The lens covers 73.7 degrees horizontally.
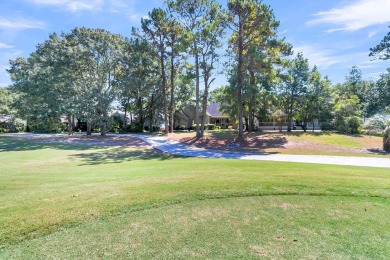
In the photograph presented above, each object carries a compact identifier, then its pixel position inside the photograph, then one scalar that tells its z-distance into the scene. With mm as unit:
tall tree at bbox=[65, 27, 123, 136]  33406
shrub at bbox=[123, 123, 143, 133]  43350
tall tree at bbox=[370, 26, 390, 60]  17016
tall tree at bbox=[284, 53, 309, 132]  33250
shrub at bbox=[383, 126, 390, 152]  19445
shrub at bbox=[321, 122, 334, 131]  36075
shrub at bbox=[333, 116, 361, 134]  31014
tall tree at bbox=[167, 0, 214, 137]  27672
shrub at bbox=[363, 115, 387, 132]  20678
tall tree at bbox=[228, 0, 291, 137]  23016
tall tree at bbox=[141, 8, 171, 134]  31500
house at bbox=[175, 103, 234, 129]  50719
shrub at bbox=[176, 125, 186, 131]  49812
